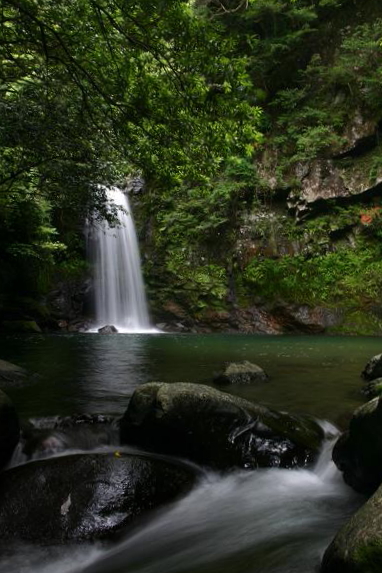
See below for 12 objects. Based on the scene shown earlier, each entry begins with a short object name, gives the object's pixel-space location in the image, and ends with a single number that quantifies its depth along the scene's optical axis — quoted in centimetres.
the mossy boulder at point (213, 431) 459
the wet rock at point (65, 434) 446
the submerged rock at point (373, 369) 771
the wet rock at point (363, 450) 366
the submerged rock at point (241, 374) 767
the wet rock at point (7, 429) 415
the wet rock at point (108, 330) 1785
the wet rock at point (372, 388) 638
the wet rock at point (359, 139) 1861
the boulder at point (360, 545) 220
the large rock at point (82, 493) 345
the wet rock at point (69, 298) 1914
